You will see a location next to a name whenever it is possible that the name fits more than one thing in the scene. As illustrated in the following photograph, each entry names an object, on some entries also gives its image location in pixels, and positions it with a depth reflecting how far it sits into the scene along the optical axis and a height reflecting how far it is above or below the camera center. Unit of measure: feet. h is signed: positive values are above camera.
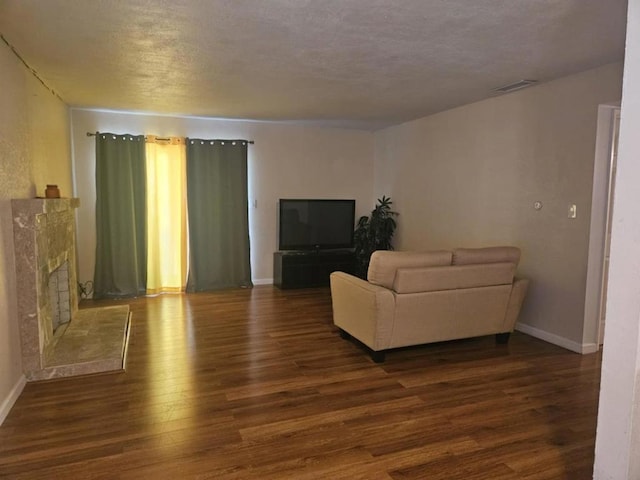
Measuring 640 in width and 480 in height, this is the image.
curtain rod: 18.11 +3.04
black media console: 20.57 -2.91
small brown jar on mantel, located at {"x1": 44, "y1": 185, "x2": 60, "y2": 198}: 11.51 +0.36
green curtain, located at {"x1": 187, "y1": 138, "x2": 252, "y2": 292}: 19.67 -0.37
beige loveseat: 11.18 -2.44
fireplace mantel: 9.68 -1.65
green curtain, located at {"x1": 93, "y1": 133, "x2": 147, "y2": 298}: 18.22 -0.33
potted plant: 21.24 -1.32
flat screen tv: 21.13 -0.86
